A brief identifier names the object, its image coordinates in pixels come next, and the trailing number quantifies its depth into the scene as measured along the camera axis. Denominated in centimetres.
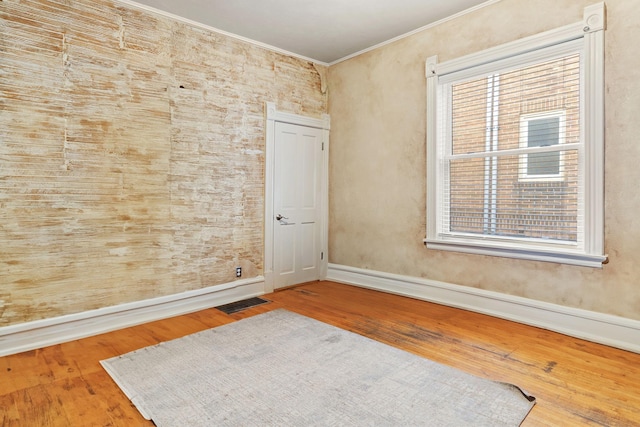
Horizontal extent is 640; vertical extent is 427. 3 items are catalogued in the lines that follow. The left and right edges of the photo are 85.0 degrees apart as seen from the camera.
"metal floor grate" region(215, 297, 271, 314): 372
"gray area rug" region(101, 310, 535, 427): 186
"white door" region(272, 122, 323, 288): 447
